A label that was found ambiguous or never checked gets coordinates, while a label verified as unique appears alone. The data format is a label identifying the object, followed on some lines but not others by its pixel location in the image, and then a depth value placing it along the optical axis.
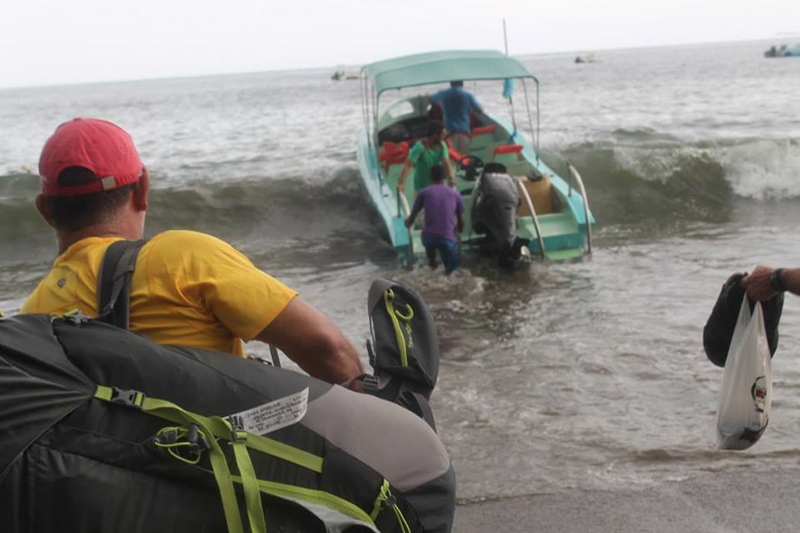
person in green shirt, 10.54
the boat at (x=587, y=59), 108.74
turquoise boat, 10.23
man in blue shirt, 13.23
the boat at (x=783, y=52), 80.38
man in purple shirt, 9.29
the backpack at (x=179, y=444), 1.53
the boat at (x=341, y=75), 93.95
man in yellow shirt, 1.89
